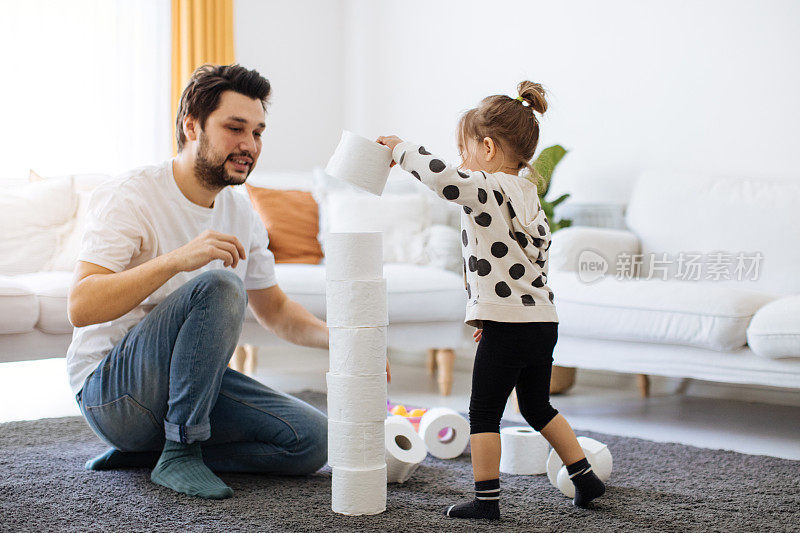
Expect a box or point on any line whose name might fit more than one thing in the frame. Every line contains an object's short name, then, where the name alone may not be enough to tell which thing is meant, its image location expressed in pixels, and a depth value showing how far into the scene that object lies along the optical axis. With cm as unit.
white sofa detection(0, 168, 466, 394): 304
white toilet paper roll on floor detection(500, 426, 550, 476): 203
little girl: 164
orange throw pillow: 351
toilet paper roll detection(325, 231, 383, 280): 161
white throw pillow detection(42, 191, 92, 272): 312
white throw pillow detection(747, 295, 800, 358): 231
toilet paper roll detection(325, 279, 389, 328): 161
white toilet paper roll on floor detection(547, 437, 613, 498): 191
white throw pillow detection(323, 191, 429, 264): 350
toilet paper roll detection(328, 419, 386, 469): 162
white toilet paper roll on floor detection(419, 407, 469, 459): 217
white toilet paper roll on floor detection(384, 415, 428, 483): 189
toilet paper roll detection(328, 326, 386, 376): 161
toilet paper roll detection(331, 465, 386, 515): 163
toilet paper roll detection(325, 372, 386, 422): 161
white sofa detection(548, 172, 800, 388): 245
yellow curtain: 424
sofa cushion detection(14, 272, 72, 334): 262
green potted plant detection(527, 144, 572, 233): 337
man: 173
